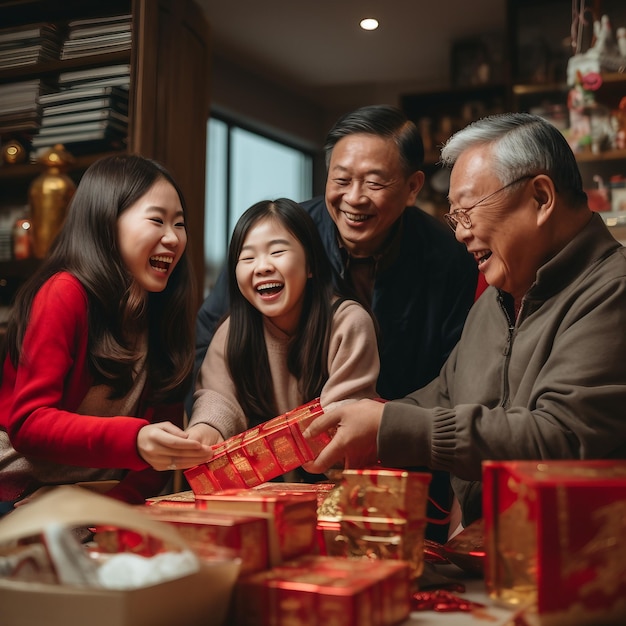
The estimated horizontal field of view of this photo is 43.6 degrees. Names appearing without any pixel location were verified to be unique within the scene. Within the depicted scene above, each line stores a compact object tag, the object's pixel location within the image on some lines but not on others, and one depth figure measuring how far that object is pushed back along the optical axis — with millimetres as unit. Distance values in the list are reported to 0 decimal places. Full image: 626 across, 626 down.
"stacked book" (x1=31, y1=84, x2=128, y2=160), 3471
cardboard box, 695
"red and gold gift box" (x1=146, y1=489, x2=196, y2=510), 1086
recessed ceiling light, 5316
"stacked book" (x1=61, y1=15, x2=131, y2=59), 3416
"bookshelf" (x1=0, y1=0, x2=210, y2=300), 3268
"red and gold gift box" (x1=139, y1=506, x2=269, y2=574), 829
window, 6137
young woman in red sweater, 1454
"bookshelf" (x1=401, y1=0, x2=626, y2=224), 4055
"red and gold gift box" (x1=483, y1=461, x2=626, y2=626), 783
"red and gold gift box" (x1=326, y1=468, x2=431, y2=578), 932
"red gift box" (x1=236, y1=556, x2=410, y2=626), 743
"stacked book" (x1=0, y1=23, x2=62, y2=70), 3588
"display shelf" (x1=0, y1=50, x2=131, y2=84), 3410
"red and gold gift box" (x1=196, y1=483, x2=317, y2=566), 877
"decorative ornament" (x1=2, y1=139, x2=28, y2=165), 3662
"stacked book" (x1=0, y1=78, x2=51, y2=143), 3637
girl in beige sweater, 1695
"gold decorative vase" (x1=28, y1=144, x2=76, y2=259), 3385
